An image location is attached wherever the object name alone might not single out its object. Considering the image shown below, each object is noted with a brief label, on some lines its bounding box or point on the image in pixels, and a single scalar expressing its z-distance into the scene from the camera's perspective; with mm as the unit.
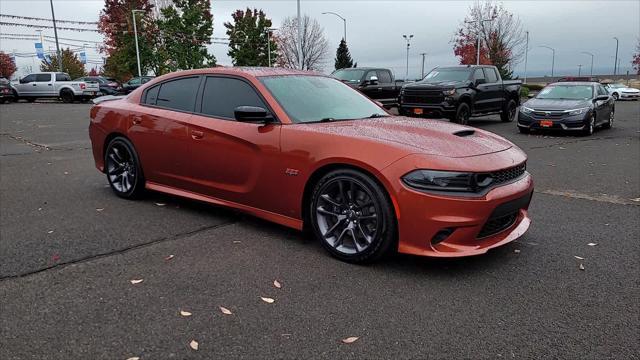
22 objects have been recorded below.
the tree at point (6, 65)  69125
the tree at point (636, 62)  71244
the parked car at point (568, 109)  13555
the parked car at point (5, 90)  29698
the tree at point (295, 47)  66812
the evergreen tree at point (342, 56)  57062
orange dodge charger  3584
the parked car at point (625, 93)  39406
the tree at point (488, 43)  49188
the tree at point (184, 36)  48469
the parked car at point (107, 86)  36281
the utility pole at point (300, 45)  31922
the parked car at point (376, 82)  17672
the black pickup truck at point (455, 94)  14469
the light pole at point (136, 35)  46438
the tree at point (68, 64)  64562
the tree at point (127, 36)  49253
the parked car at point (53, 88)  30547
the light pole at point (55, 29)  43806
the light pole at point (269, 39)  57669
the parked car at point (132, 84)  36172
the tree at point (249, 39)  58562
